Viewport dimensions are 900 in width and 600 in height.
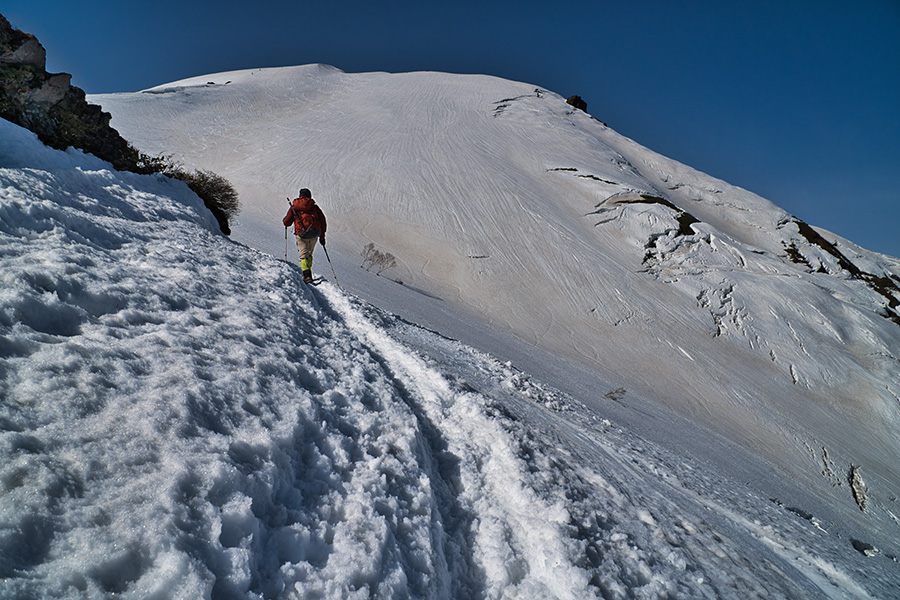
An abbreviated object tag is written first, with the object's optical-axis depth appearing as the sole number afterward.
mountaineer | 8.80
